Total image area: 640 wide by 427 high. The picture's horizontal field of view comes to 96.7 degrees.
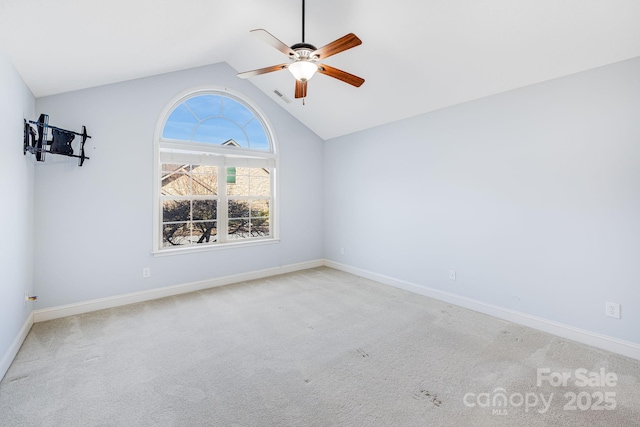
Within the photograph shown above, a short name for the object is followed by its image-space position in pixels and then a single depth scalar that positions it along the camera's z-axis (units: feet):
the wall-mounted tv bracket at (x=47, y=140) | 8.49
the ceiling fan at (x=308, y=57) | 6.69
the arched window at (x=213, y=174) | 12.89
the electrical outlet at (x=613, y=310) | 7.93
